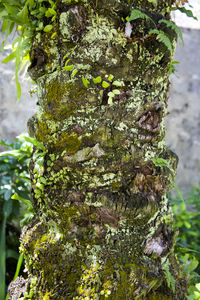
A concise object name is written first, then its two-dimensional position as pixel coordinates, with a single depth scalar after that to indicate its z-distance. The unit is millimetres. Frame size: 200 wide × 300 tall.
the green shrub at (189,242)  1592
